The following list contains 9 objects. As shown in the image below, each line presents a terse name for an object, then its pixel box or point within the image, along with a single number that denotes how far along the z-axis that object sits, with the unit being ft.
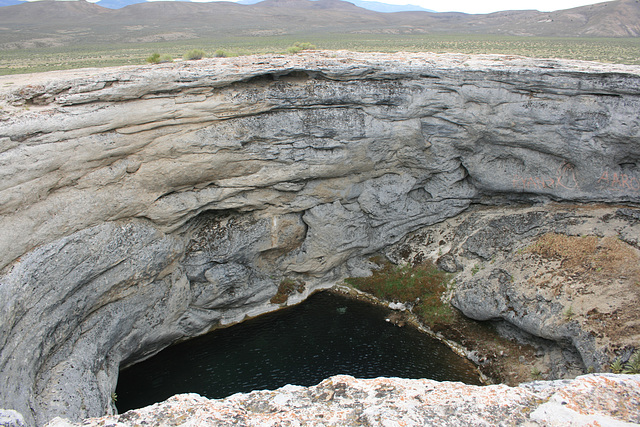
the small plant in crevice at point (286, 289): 99.90
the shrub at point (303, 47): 113.55
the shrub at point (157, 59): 97.35
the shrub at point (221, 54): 114.32
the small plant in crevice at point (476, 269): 94.32
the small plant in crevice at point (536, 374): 75.99
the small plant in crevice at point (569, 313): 74.84
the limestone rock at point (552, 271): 71.56
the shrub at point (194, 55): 107.40
